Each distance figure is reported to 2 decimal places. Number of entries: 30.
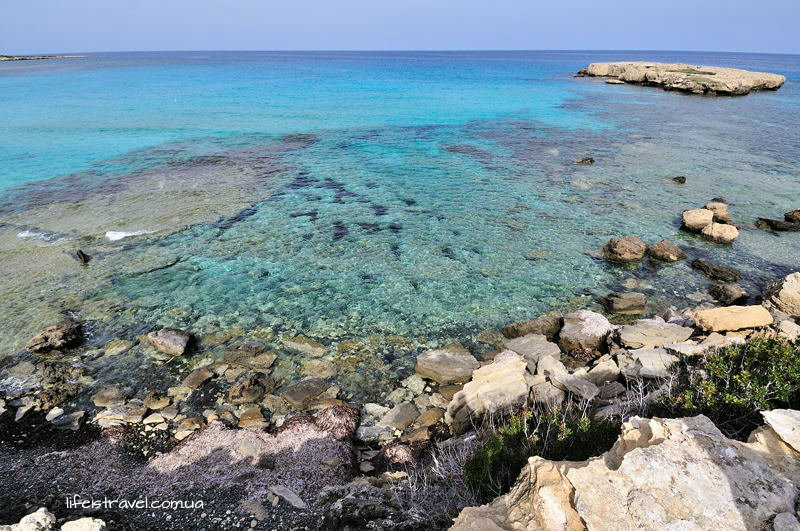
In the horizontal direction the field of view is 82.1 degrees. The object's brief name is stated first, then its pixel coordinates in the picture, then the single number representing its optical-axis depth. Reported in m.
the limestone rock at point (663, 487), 4.17
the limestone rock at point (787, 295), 11.95
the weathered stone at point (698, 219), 17.80
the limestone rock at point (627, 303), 12.78
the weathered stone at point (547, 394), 8.47
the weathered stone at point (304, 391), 9.54
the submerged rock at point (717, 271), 14.46
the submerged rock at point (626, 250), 15.48
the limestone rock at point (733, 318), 10.89
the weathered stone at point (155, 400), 9.30
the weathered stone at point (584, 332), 11.23
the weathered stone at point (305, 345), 11.16
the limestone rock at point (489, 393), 8.72
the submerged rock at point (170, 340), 10.80
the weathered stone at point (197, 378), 9.94
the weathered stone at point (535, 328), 11.73
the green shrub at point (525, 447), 5.87
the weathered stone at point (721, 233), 17.08
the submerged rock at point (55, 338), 10.86
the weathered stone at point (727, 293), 13.12
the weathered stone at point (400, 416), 9.00
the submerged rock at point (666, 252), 15.56
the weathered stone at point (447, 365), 10.08
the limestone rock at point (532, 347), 10.59
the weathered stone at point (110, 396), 9.43
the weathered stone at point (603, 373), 9.44
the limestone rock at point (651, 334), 10.78
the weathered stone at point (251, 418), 8.93
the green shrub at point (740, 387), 6.02
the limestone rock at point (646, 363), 8.95
